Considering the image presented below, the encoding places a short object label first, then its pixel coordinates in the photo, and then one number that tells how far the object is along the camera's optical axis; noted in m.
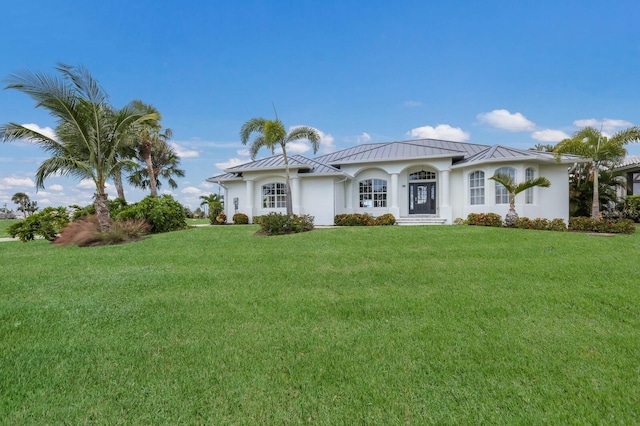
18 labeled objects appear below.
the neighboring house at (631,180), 22.47
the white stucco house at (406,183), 16.09
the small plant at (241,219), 19.73
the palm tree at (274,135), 15.80
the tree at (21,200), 40.31
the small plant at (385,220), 17.44
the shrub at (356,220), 17.52
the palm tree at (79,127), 11.12
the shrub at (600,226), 12.54
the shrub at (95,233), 12.13
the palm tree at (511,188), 13.87
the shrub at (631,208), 18.41
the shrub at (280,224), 13.24
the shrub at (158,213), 15.26
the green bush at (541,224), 13.40
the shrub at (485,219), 15.22
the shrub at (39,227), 13.62
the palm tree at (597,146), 14.54
